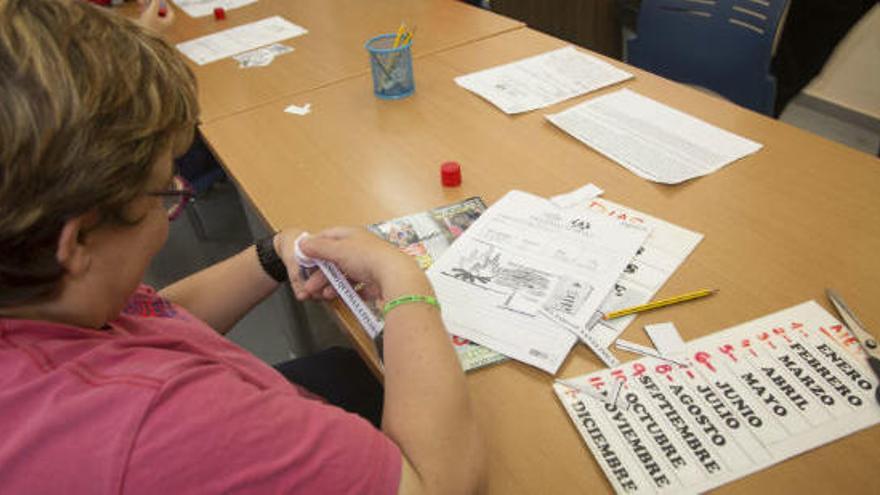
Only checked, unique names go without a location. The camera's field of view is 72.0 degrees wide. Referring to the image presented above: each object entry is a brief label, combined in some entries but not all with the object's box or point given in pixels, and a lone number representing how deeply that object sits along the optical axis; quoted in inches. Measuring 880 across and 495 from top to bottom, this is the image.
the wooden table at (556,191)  25.8
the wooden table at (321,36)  61.9
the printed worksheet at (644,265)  31.0
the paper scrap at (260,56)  68.2
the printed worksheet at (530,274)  31.0
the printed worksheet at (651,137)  42.5
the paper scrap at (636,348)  29.1
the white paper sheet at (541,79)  53.6
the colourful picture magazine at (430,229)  37.3
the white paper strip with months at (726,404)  24.5
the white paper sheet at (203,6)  85.8
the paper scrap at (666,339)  29.2
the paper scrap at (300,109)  56.5
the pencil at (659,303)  31.4
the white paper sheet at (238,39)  71.7
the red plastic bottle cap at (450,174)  42.8
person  17.9
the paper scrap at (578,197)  40.1
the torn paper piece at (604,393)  27.2
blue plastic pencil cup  55.0
